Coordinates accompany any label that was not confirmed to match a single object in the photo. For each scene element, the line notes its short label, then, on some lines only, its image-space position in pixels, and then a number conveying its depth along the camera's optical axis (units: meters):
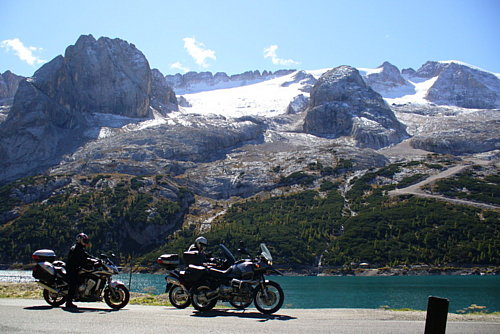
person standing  14.94
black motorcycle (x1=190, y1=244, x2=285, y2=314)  14.98
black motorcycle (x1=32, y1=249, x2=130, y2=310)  15.22
